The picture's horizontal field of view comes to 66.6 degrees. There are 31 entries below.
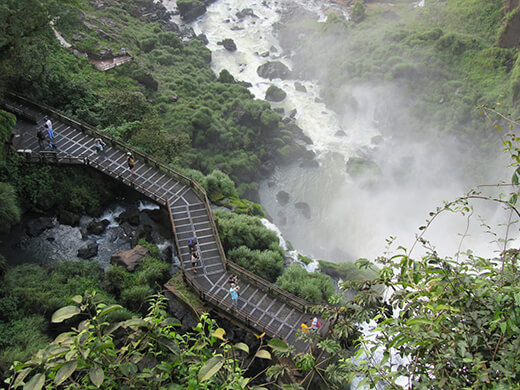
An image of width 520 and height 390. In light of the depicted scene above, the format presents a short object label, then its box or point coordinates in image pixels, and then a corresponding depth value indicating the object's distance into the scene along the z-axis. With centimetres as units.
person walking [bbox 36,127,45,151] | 2167
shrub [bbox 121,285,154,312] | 1773
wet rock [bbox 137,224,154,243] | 2123
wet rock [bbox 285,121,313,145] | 4475
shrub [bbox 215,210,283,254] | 2209
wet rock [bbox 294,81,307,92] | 5241
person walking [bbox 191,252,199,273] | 1861
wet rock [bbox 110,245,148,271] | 1909
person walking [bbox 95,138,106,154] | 2247
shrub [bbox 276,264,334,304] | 1967
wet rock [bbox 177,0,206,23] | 6469
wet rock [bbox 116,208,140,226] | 2205
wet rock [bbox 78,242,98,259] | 2011
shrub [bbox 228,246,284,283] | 2103
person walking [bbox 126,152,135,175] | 2147
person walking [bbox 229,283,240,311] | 1722
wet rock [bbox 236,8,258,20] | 6631
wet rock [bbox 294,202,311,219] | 3728
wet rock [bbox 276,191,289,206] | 3803
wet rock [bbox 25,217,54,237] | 2011
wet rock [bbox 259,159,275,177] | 4034
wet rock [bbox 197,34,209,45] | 5810
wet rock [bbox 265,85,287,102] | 4931
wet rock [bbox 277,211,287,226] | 3612
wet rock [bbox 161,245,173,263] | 2078
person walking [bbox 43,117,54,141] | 2197
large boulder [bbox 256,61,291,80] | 5379
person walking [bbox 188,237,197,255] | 1923
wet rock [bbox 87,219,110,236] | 2123
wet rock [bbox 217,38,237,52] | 5772
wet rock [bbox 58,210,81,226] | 2108
